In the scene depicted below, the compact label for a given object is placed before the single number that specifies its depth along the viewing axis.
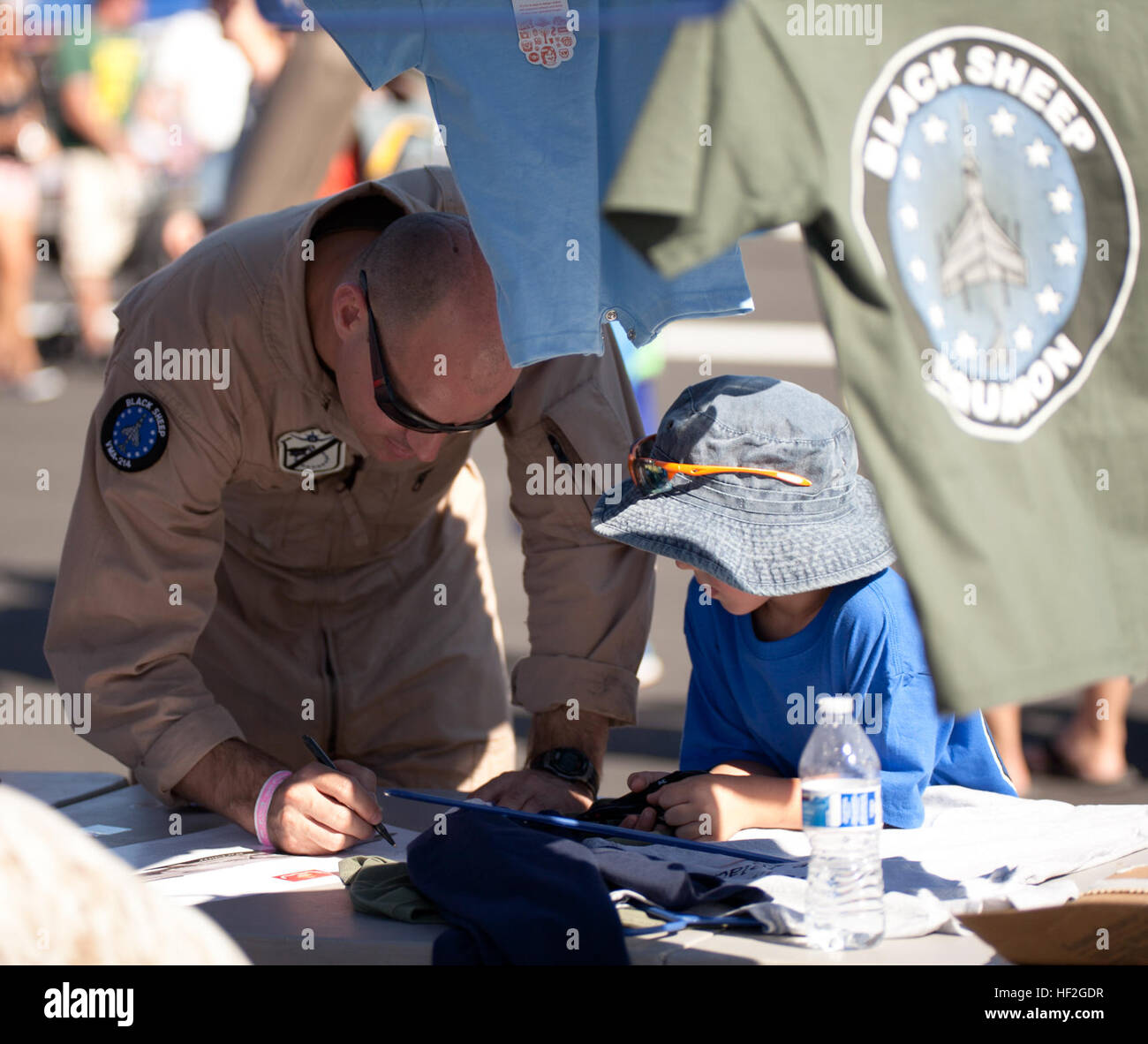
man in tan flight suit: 2.38
